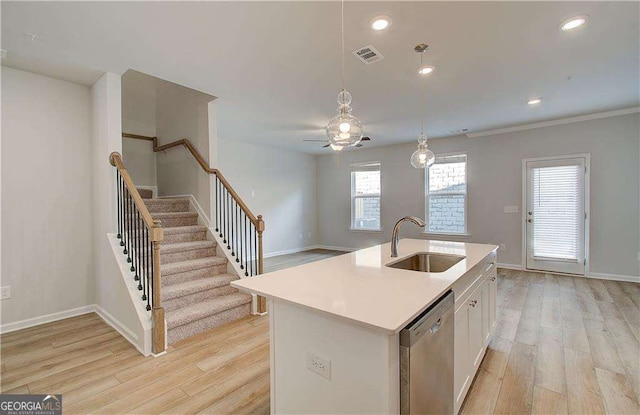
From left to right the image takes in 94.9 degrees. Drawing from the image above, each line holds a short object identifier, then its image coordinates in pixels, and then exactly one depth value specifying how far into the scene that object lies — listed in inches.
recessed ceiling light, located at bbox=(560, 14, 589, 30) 84.7
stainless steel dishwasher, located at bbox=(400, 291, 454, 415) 45.6
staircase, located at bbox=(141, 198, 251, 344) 113.1
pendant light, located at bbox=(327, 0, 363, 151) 77.2
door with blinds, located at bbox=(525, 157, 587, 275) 189.0
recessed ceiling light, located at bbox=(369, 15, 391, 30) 83.4
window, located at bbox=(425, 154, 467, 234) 236.2
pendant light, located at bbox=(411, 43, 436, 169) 126.6
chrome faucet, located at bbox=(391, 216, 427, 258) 87.9
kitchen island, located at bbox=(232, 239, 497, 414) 45.0
